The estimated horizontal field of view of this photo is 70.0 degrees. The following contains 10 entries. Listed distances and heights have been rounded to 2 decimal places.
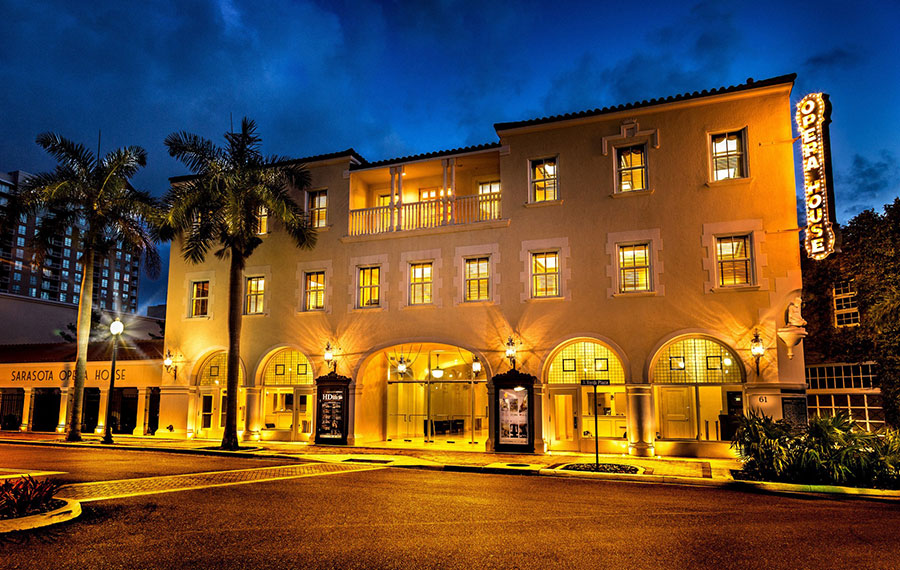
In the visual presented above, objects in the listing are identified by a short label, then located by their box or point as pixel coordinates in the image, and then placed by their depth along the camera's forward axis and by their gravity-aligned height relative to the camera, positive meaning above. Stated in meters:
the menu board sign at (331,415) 22.89 -1.14
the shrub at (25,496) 9.14 -1.66
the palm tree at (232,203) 21.62 +6.10
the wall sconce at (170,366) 25.88 +0.66
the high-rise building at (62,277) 116.00 +22.39
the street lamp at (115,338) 22.45 +1.60
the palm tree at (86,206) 24.05 +6.67
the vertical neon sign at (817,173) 17.12 +5.69
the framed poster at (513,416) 20.42 -1.04
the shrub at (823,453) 13.24 -1.47
